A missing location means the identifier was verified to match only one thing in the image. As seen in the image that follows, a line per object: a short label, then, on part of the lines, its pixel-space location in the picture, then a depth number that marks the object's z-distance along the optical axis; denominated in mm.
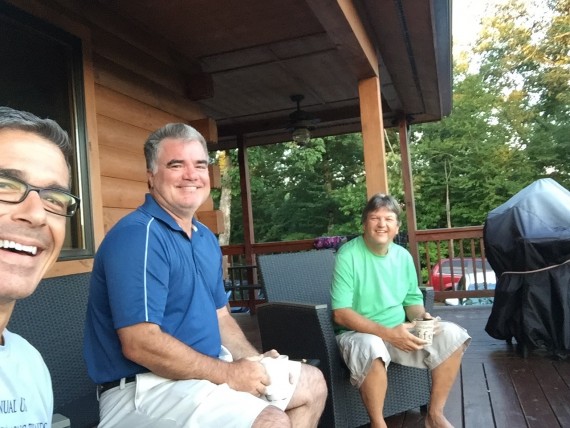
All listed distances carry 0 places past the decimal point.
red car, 8170
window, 2342
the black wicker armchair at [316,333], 2166
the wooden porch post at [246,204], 6527
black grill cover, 3240
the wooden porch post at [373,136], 3488
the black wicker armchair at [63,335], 1650
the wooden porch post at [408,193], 5941
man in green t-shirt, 2125
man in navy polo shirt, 1381
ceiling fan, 5055
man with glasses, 761
